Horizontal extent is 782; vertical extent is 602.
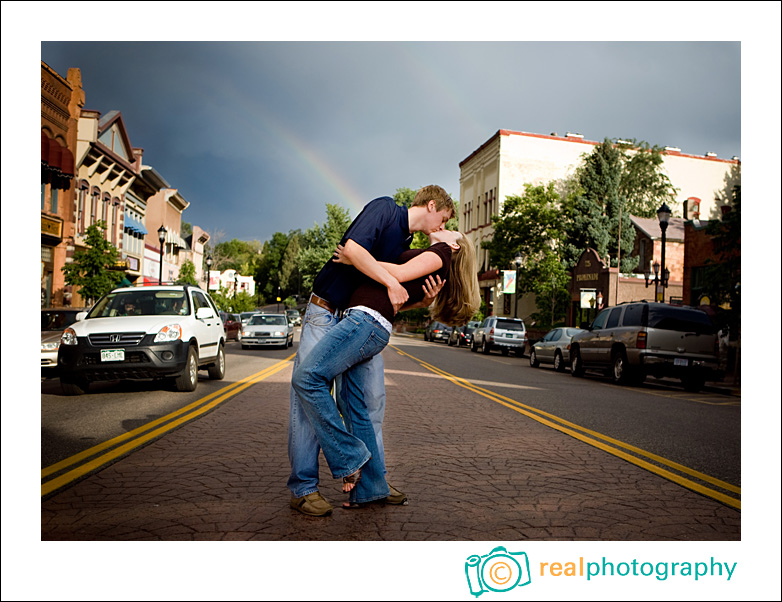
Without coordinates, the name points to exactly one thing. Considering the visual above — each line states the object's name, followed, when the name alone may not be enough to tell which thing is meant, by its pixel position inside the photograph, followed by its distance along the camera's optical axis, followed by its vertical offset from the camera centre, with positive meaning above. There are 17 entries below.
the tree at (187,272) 56.76 +2.64
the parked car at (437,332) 46.58 -1.69
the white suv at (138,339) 10.57 -0.52
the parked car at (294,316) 68.44 -1.05
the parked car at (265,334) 28.56 -1.12
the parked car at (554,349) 22.45 -1.35
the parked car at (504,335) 32.75 -1.27
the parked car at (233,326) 35.06 -1.04
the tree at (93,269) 25.27 +1.22
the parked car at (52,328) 14.22 -0.51
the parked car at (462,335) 42.12 -1.70
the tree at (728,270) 16.47 +0.85
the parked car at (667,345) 16.55 -0.87
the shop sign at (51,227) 27.86 +2.98
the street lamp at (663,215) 22.96 +2.93
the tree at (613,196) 52.81 +8.47
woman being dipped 4.11 -0.27
